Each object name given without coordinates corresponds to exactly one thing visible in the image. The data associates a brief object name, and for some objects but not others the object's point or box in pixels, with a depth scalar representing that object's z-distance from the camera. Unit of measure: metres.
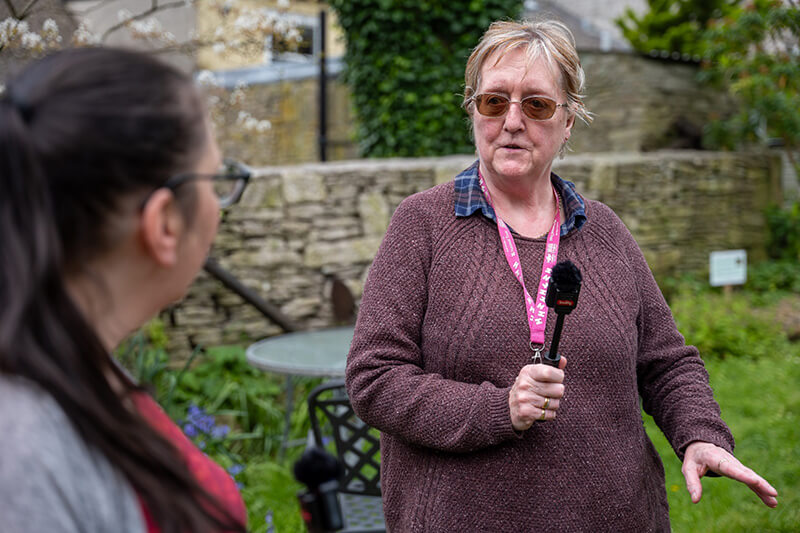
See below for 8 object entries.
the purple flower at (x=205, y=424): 3.92
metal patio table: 3.57
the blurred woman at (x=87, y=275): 0.81
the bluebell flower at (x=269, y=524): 3.02
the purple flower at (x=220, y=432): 3.96
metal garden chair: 2.88
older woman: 1.66
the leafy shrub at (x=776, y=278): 7.94
